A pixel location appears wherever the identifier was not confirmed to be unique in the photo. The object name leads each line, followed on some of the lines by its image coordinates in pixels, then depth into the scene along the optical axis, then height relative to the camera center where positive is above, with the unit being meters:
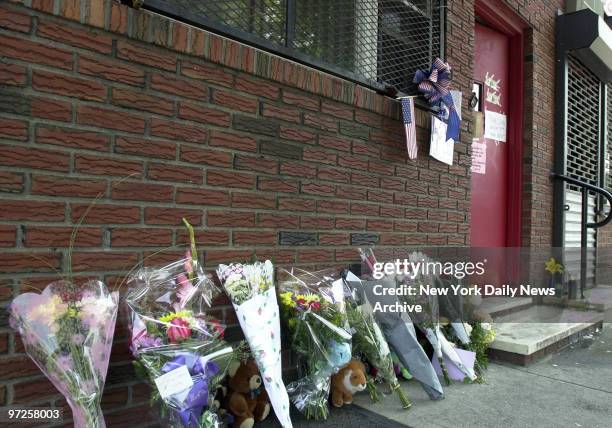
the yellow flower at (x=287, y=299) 2.61 -0.40
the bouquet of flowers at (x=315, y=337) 2.57 -0.60
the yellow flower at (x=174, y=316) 2.03 -0.41
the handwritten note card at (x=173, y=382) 1.89 -0.65
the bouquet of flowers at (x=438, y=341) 3.27 -0.74
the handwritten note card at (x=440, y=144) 4.00 +0.79
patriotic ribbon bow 3.95 +1.24
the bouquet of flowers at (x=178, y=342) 1.93 -0.51
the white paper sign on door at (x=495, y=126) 5.39 +1.30
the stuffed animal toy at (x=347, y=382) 2.79 -0.91
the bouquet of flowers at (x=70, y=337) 1.77 -0.46
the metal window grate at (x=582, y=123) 6.43 +1.70
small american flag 3.70 +0.86
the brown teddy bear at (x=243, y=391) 2.46 -0.88
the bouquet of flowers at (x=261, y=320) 2.30 -0.47
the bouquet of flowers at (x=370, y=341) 2.79 -0.66
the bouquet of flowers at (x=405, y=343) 3.00 -0.72
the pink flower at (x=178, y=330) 2.00 -0.46
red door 5.20 +1.04
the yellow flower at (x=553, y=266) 4.67 -0.27
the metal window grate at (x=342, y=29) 2.74 +1.40
